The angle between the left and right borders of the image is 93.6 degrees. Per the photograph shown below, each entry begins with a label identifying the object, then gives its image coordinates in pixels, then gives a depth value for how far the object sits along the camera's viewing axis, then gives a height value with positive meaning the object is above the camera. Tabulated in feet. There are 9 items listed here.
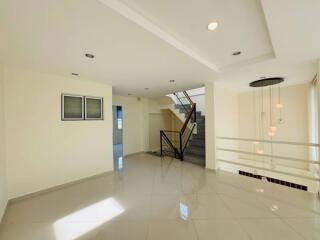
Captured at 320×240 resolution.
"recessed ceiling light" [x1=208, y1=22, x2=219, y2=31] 5.82 +3.81
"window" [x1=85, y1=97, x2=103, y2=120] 12.68 +1.25
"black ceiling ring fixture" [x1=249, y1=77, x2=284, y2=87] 12.32 +3.33
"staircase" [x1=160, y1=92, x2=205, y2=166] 17.85 -2.18
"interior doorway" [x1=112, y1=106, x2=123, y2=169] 22.33 -2.51
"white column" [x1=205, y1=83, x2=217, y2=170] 13.89 -0.64
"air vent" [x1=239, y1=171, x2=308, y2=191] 14.59 -6.44
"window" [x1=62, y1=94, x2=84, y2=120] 11.27 +1.22
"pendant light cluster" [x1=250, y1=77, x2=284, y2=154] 16.62 +1.35
